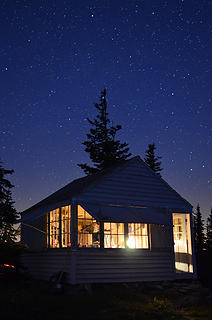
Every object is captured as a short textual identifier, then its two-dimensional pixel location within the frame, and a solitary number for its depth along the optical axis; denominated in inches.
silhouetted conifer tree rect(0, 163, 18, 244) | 1037.8
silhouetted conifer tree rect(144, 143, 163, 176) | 1518.2
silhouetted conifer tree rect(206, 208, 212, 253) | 2403.3
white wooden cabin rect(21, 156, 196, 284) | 540.4
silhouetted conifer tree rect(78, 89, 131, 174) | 1366.9
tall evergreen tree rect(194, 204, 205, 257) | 2125.6
